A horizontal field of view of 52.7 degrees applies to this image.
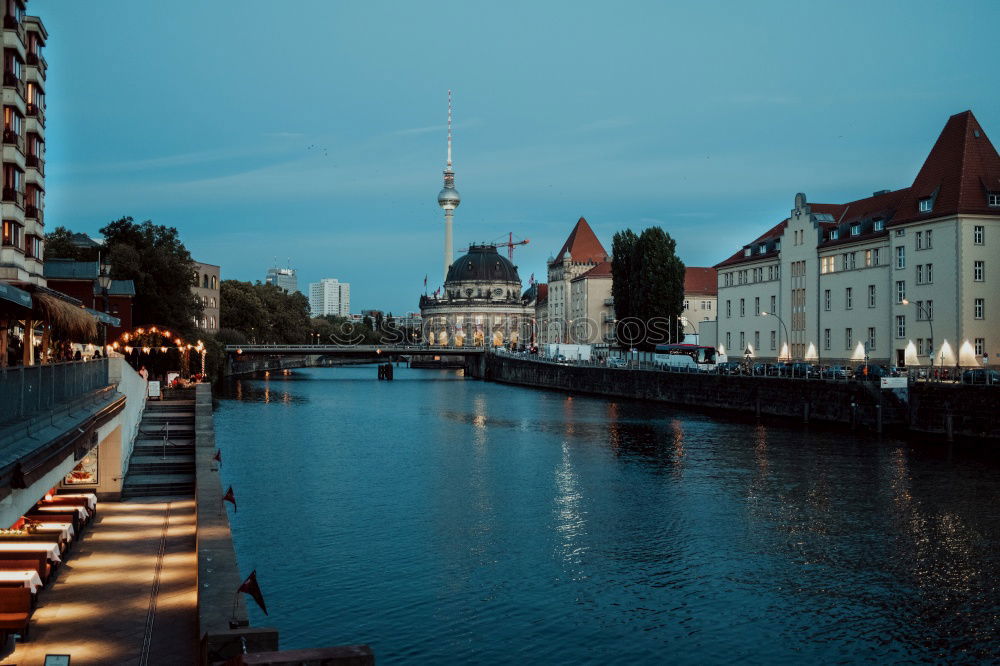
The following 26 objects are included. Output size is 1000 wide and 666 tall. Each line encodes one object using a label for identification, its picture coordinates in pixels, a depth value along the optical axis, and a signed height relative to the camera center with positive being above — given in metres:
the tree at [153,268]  87.69 +6.92
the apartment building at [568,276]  187.00 +13.30
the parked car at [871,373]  62.53 -1.74
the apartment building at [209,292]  151.66 +8.27
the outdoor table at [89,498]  27.79 -4.28
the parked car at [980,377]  54.25 -1.69
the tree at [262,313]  168.88 +5.61
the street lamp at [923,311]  70.75 +2.40
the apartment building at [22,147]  44.69 +9.59
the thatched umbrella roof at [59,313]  24.27 +0.82
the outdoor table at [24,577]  18.75 -4.34
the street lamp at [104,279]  38.50 +2.54
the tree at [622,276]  106.44 +7.42
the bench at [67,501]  27.27 -4.23
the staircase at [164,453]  34.97 -4.39
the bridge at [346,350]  146.00 -0.70
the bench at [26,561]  20.25 -4.40
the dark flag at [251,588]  17.51 -4.22
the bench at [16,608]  17.53 -4.61
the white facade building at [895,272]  68.88 +5.79
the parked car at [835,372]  69.00 -1.84
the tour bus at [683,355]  100.75 -1.01
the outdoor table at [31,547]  21.14 -4.25
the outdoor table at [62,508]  25.95 -4.22
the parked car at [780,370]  75.19 -1.84
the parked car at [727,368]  84.44 -1.92
